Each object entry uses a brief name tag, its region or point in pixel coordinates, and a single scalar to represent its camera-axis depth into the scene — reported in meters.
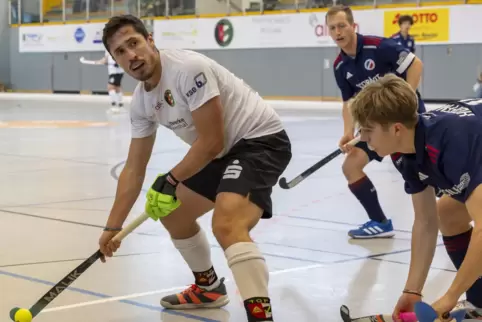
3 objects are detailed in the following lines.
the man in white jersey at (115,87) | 30.56
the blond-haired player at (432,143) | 4.27
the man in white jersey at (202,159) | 5.20
